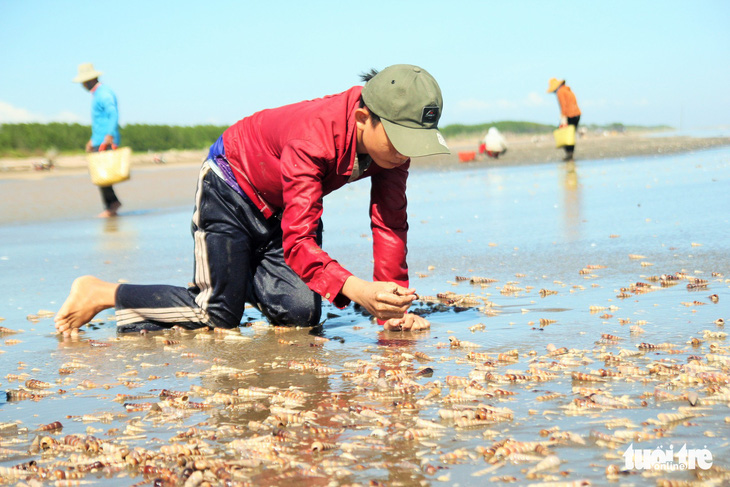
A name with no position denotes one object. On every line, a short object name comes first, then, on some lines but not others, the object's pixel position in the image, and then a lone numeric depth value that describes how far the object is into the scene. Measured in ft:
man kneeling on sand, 11.96
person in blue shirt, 38.34
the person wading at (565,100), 60.90
